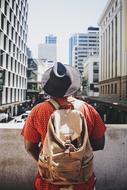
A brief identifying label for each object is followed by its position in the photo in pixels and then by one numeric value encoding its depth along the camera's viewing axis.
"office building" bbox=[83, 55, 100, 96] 89.95
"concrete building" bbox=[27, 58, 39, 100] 56.69
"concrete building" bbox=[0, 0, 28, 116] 30.89
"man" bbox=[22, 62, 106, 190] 1.82
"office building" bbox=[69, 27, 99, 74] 165.25
